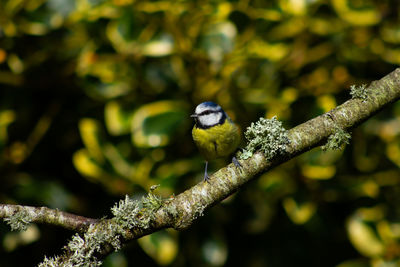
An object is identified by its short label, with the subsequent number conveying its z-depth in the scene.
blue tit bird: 5.27
